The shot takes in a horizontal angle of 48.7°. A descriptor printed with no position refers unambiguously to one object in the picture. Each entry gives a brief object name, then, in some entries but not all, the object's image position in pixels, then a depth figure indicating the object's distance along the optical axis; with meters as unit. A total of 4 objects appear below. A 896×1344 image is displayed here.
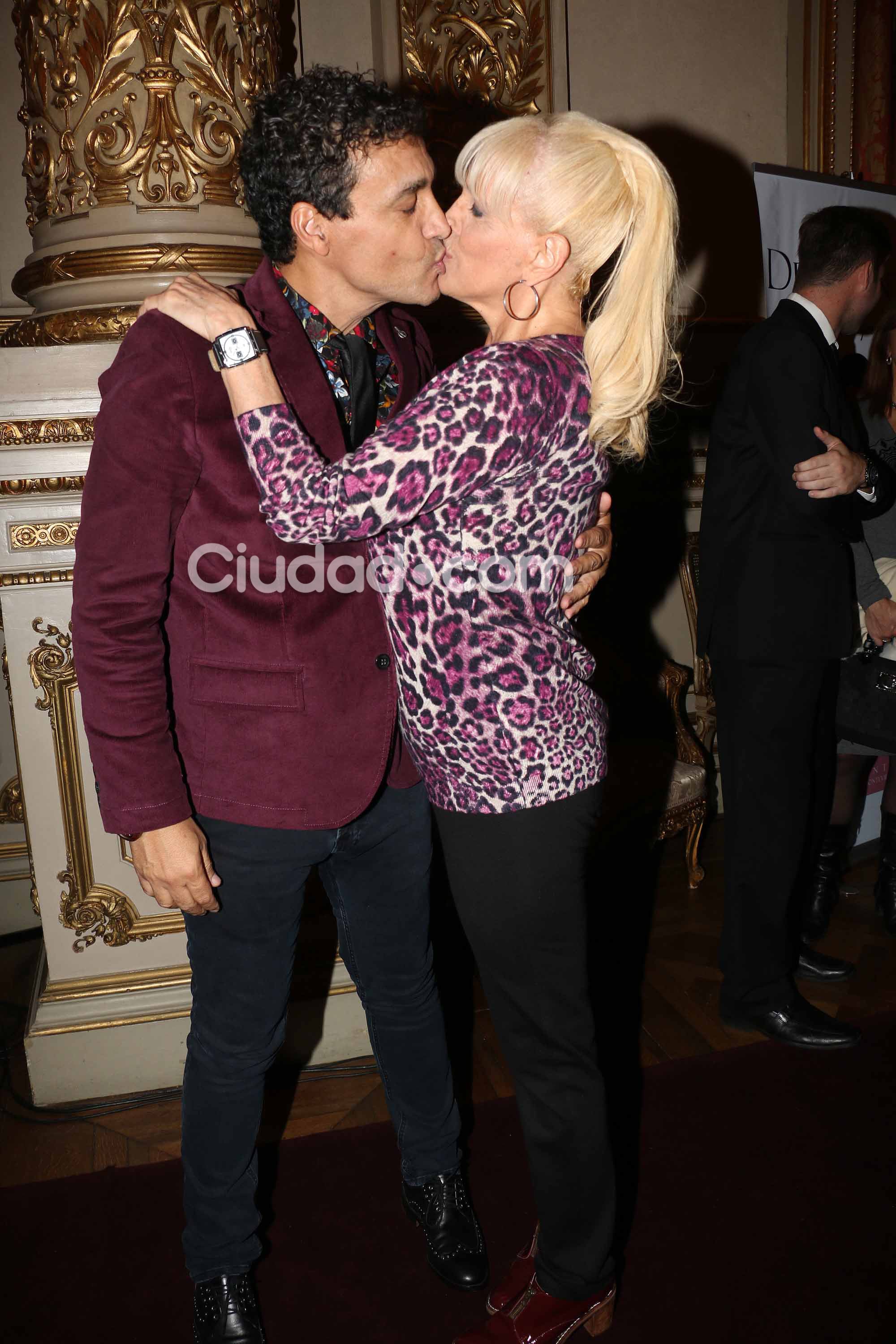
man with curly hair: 1.32
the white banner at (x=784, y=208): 3.12
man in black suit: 2.21
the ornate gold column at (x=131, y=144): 2.11
